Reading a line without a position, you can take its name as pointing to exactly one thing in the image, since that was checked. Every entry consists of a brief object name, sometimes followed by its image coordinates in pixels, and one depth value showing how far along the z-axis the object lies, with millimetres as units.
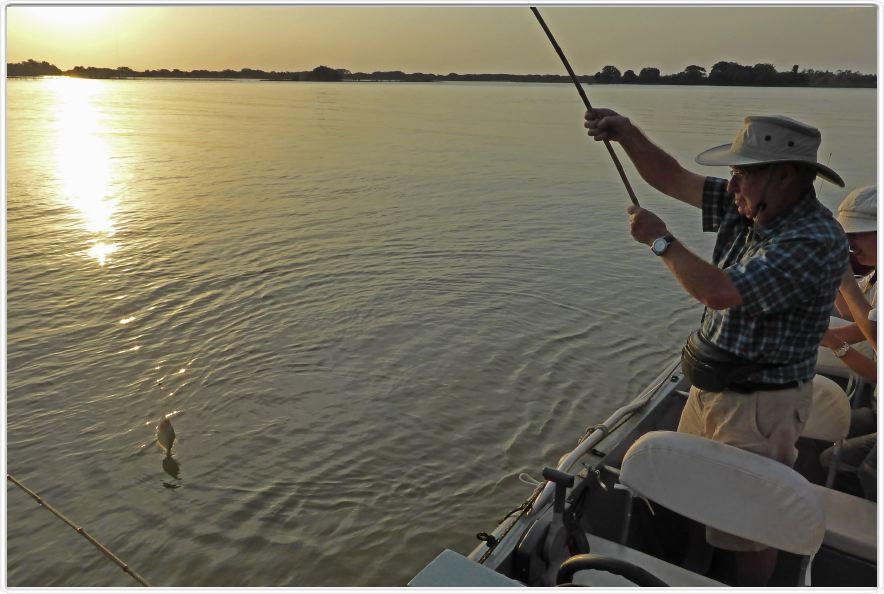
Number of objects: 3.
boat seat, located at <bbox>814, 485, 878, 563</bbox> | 2953
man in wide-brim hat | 2455
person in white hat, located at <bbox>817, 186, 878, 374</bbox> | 3322
